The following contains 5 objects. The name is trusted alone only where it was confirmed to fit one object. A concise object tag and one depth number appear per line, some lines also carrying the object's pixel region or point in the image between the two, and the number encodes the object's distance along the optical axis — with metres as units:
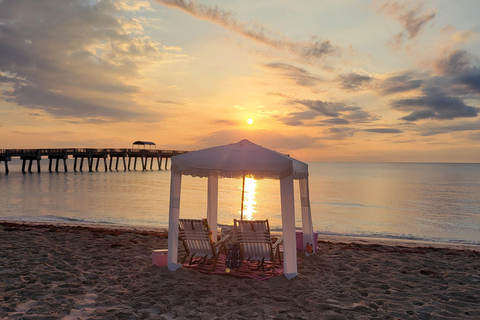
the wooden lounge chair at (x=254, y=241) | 6.40
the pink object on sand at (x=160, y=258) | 7.00
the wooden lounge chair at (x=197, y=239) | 6.52
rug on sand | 6.44
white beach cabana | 6.21
